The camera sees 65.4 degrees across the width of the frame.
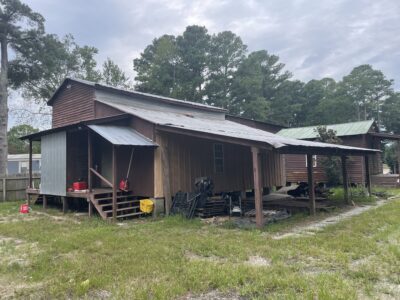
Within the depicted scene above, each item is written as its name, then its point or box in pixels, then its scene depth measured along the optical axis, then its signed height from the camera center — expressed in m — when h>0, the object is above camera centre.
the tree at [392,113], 37.12 +6.23
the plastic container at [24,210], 10.55 -1.11
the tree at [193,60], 31.50 +11.45
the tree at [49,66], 20.12 +7.87
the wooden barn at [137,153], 8.97 +0.57
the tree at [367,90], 38.66 +9.50
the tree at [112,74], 30.64 +9.89
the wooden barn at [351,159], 17.67 +0.54
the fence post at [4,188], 14.05 -0.47
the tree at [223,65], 32.56 +11.42
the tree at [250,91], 32.59 +8.45
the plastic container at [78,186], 10.05 -0.35
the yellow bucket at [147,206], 9.26 -0.98
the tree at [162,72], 30.58 +10.14
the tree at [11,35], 18.12 +8.74
